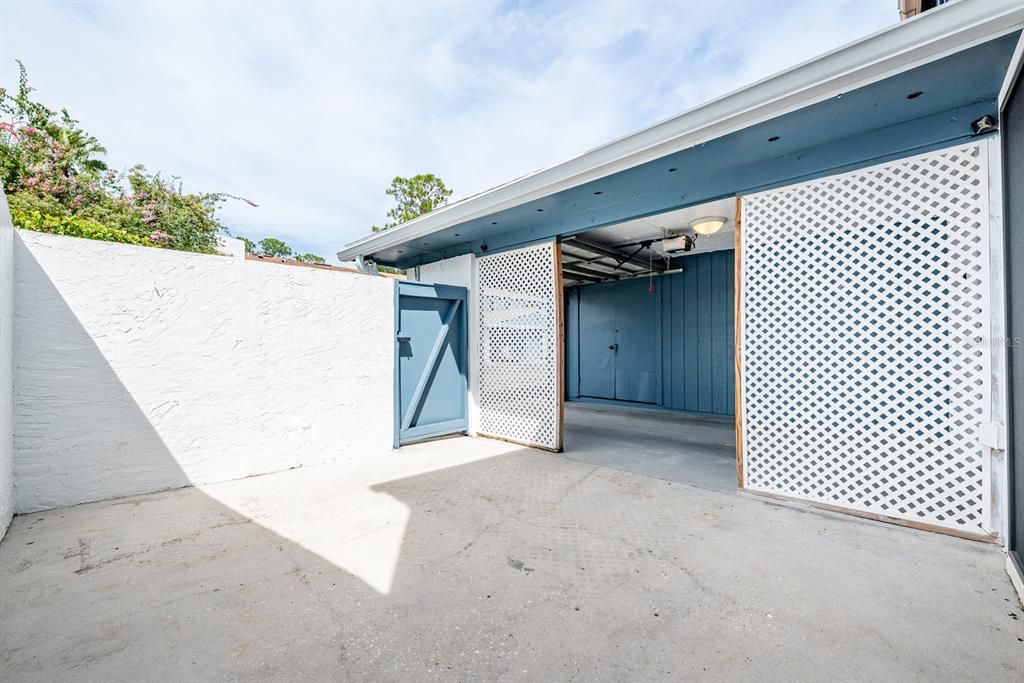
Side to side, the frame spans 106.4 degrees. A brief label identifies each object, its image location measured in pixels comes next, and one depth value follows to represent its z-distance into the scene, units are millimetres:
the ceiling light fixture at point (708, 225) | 4434
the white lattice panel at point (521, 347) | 4449
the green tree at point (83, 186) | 8883
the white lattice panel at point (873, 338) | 2330
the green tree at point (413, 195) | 18438
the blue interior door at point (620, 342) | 7730
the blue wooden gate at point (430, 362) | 4594
